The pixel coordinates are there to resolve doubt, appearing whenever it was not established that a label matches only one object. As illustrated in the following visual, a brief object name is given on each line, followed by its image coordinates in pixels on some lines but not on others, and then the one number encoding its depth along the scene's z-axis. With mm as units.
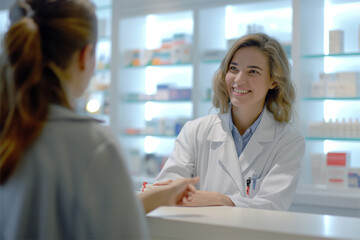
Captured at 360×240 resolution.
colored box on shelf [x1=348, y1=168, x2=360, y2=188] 3578
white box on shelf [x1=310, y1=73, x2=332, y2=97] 3770
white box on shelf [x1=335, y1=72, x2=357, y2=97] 3676
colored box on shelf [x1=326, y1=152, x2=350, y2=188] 3604
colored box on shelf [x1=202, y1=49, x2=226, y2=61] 4320
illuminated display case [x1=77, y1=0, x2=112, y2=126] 5449
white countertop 1187
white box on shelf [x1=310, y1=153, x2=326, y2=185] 3686
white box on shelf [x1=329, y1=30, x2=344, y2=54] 3760
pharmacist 2178
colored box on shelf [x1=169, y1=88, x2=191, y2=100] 4561
